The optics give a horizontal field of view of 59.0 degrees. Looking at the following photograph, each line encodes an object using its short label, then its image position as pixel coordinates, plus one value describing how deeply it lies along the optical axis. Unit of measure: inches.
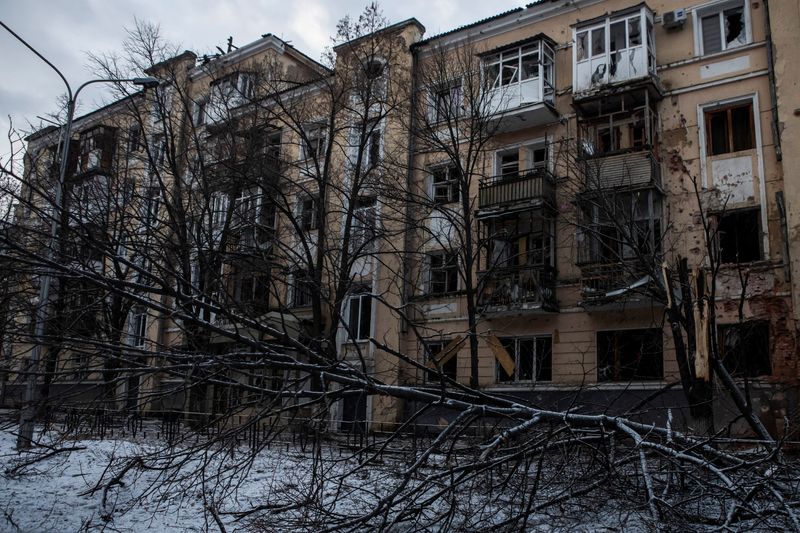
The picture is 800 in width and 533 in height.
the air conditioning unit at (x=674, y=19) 714.8
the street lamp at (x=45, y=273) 245.3
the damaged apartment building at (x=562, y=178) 642.8
